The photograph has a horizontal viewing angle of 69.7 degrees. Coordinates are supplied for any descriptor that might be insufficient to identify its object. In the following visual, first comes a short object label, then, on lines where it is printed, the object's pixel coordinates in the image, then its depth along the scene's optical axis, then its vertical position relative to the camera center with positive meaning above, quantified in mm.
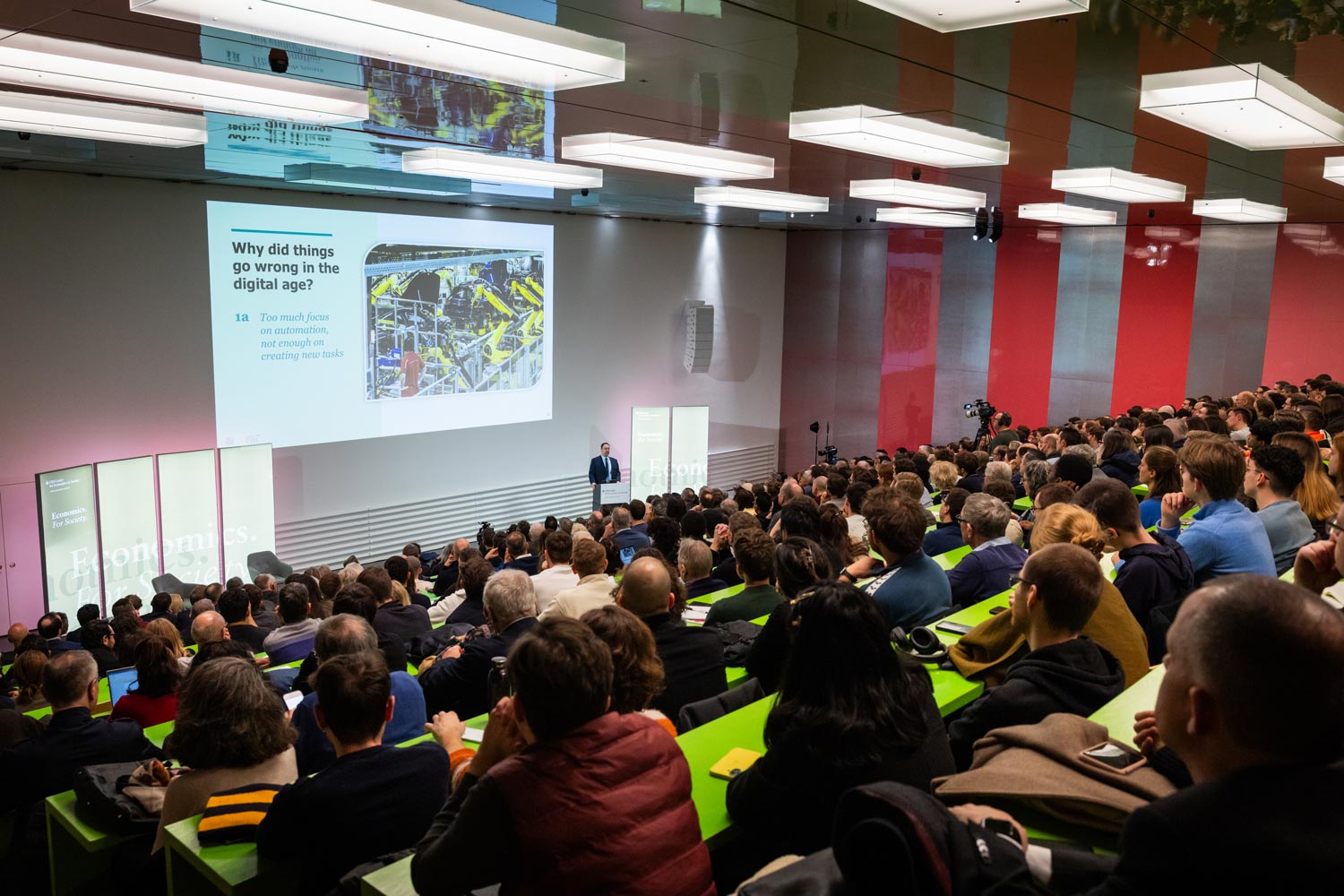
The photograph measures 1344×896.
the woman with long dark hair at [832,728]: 2062 -904
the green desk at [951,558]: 5093 -1313
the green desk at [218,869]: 2367 -1420
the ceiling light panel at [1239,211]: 10000 +1163
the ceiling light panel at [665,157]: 6969 +1129
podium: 13484 -2664
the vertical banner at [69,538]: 8391 -2210
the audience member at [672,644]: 3379 -1203
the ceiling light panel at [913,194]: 9133 +1149
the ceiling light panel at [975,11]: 3332 +1062
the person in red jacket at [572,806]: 1921 -1015
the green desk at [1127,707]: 2281 -974
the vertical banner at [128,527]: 8938 -2214
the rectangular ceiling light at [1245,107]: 4422 +1064
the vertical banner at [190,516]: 9430 -2205
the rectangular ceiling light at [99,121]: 5723 +1054
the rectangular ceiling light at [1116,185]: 8227 +1156
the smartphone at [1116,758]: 1962 -901
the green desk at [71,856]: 3123 -1878
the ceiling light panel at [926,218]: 12203 +1216
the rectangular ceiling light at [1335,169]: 6747 +1107
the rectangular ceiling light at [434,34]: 3623 +1061
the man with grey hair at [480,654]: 4004 -1467
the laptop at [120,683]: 4695 -1926
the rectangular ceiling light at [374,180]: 8758 +1107
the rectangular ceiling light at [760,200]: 10117 +1171
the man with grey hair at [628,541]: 7316 -1806
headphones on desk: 3301 -1149
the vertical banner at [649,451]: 13891 -2121
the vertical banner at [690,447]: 14422 -2134
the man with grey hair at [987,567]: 4316 -1133
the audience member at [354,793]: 2414 -1270
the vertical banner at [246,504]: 9898 -2166
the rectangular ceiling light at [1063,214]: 11203 +1198
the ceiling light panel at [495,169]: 7835 +1115
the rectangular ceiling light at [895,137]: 5734 +1101
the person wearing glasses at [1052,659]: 2498 -926
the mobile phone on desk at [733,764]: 2465 -1179
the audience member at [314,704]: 3344 -1466
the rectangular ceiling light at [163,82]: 4500 +1067
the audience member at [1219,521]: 3830 -809
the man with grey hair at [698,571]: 5238 -1446
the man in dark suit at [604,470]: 13102 -2255
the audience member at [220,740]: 2787 -1289
